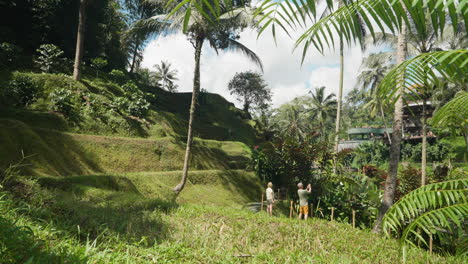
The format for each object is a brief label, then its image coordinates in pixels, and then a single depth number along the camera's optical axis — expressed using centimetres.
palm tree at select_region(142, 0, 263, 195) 1008
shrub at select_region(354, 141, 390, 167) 2723
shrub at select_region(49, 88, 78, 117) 1116
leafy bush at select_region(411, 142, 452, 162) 2416
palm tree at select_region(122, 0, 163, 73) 1116
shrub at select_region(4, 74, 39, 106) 1052
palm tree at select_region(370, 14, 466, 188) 1287
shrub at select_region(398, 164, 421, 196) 923
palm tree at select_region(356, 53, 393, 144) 2893
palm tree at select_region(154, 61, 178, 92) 4166
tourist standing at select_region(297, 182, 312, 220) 876
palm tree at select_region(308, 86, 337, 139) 3581
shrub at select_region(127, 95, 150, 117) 1432
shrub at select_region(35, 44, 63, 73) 1369
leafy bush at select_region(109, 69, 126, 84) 1801
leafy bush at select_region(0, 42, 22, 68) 1240
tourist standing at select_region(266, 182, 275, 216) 962
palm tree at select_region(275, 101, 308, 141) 3533
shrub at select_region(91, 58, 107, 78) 1681
